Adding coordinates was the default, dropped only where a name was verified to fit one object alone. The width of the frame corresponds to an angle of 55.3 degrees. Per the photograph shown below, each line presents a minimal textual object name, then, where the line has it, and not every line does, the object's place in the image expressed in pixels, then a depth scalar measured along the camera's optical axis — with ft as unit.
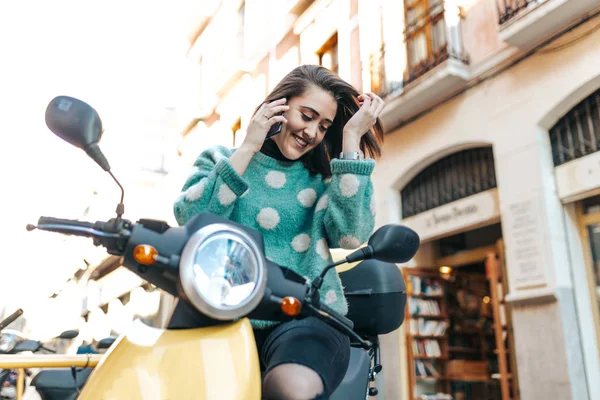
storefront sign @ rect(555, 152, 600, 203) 19.75
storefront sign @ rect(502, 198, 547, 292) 20.83
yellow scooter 3.28
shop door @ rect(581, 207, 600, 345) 20.44
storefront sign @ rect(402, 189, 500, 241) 23.61
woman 4.40
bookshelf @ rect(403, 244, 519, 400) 27.94
